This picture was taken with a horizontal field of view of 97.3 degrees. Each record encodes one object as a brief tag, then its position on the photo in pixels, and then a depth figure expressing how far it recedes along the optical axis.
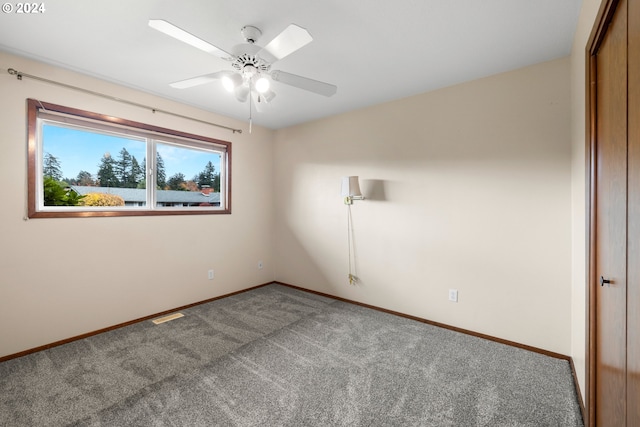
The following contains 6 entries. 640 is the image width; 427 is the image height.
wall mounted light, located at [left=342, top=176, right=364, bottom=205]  3.37
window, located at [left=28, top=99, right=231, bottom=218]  2.51
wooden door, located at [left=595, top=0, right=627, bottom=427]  1.09
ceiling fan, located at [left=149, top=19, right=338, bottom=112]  1.56
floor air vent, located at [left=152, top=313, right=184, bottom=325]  3.05
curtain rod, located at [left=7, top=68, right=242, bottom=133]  2.27
